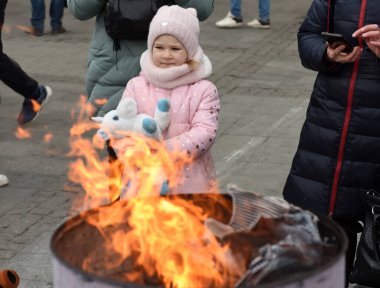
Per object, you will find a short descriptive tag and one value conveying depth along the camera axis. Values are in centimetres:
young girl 667
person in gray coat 824
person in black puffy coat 633
